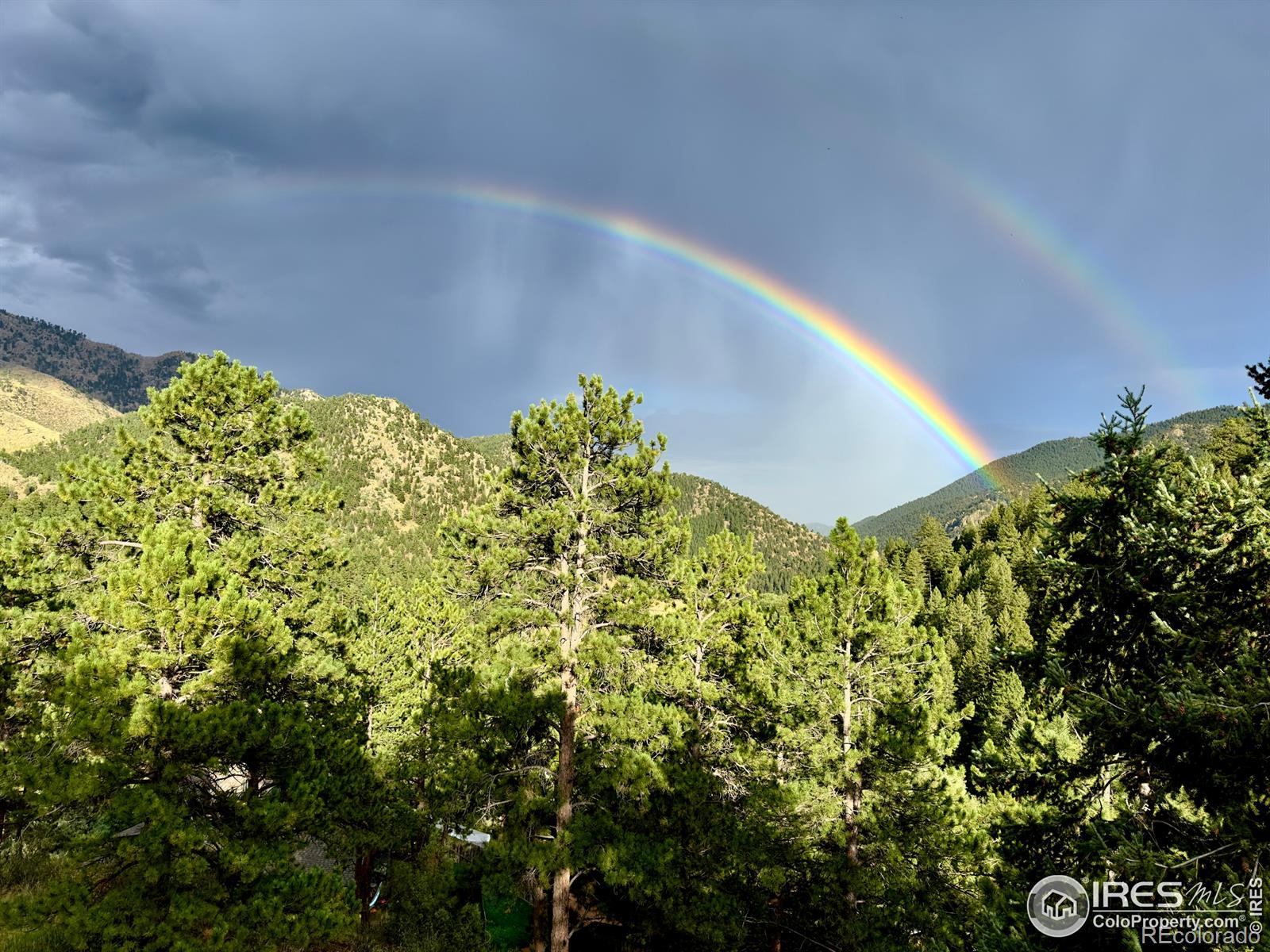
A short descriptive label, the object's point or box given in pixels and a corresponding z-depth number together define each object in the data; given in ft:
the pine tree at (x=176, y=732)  24.23
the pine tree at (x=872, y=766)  38.86
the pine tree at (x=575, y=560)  40.22
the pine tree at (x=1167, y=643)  16.66
